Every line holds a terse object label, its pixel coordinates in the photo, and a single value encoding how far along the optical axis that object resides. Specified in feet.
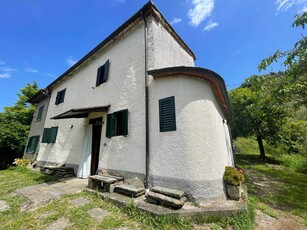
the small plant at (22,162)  35.52
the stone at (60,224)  10.22
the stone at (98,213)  11.54
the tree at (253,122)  46.19
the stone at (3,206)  13.17
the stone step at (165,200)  11.45
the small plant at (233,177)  13.68
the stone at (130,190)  14.10
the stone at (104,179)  15.71
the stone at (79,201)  13.67
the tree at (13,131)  43.34
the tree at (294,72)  15.10
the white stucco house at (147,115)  13.92
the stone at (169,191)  12.20
